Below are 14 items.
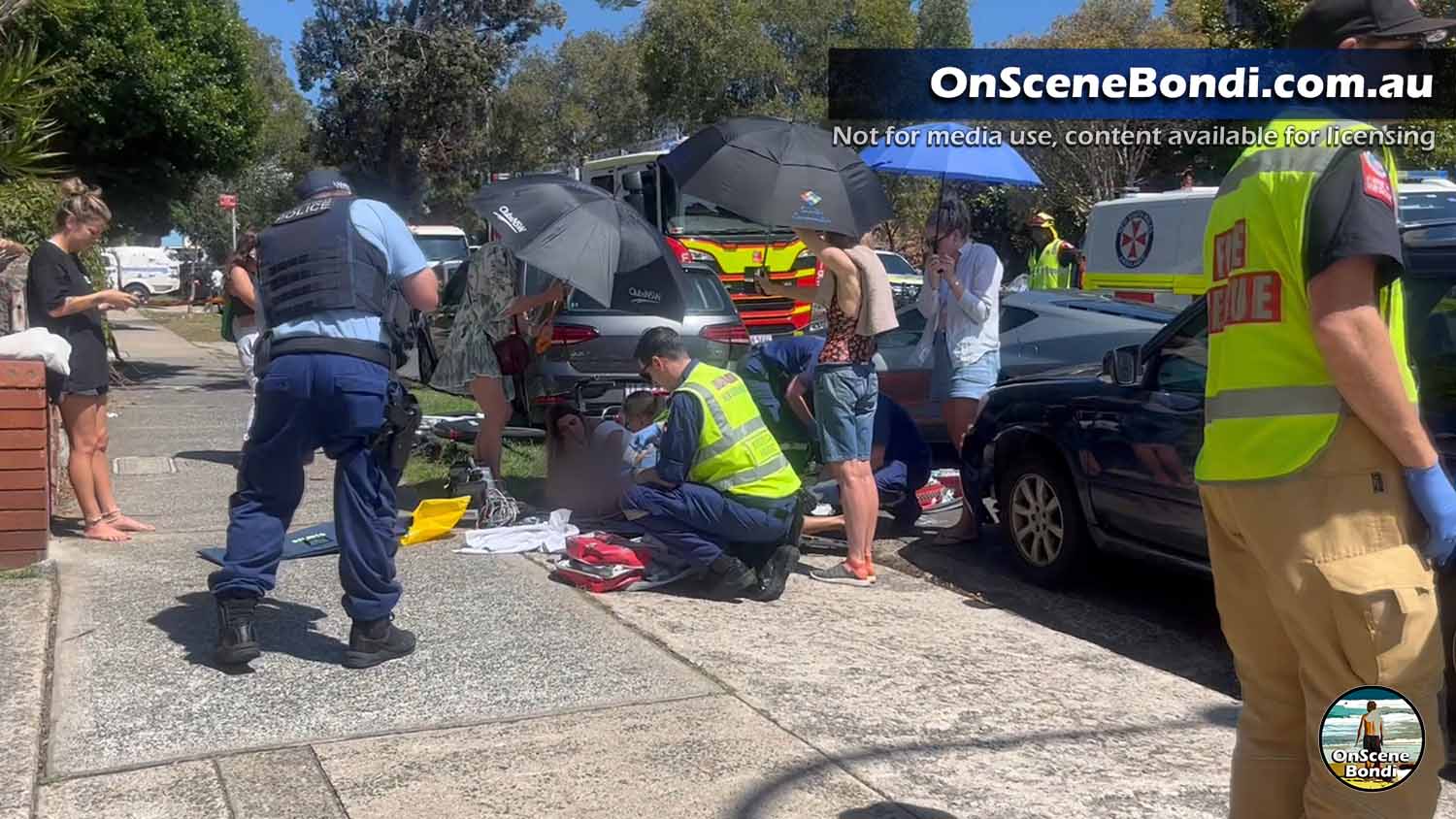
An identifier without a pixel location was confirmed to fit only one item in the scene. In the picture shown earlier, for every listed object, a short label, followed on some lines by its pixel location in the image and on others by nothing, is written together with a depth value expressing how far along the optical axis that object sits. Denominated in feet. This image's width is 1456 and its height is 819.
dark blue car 16.02
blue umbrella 32.86
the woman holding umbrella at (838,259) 20.83
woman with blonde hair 20.94
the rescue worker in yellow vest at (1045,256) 48.60
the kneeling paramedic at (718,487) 19.60
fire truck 57.93
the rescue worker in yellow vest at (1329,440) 8.28
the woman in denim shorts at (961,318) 24.18
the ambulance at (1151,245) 48.52
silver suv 34.27
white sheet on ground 22.13
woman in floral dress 25.66
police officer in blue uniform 15.24
